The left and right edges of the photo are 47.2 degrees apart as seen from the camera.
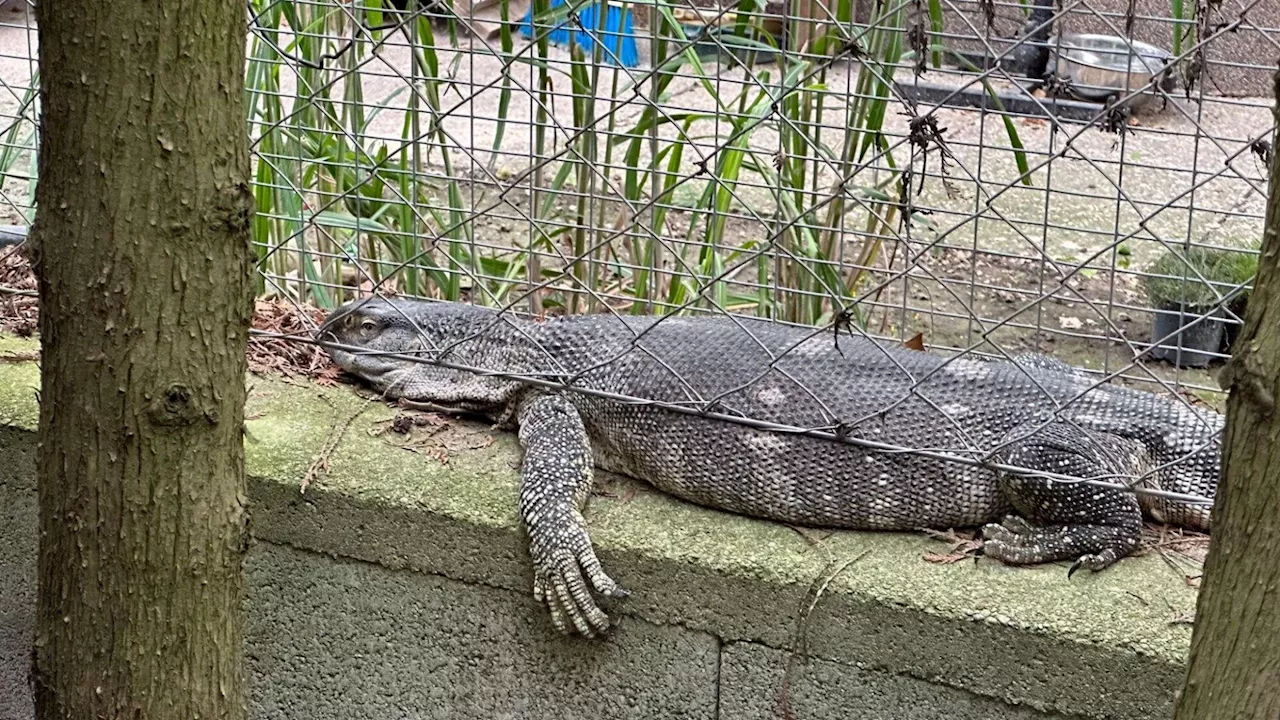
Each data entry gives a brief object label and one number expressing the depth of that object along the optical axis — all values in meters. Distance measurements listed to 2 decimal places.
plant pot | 5.51
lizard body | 3.33
